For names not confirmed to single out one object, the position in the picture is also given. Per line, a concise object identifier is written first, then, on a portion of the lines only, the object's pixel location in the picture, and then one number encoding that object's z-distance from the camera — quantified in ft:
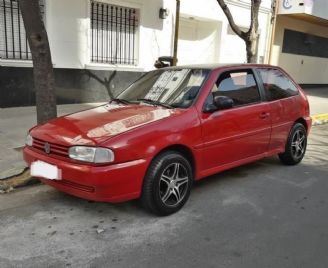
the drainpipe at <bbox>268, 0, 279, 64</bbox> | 51.70
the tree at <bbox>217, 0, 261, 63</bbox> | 29.50
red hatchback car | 12.25
